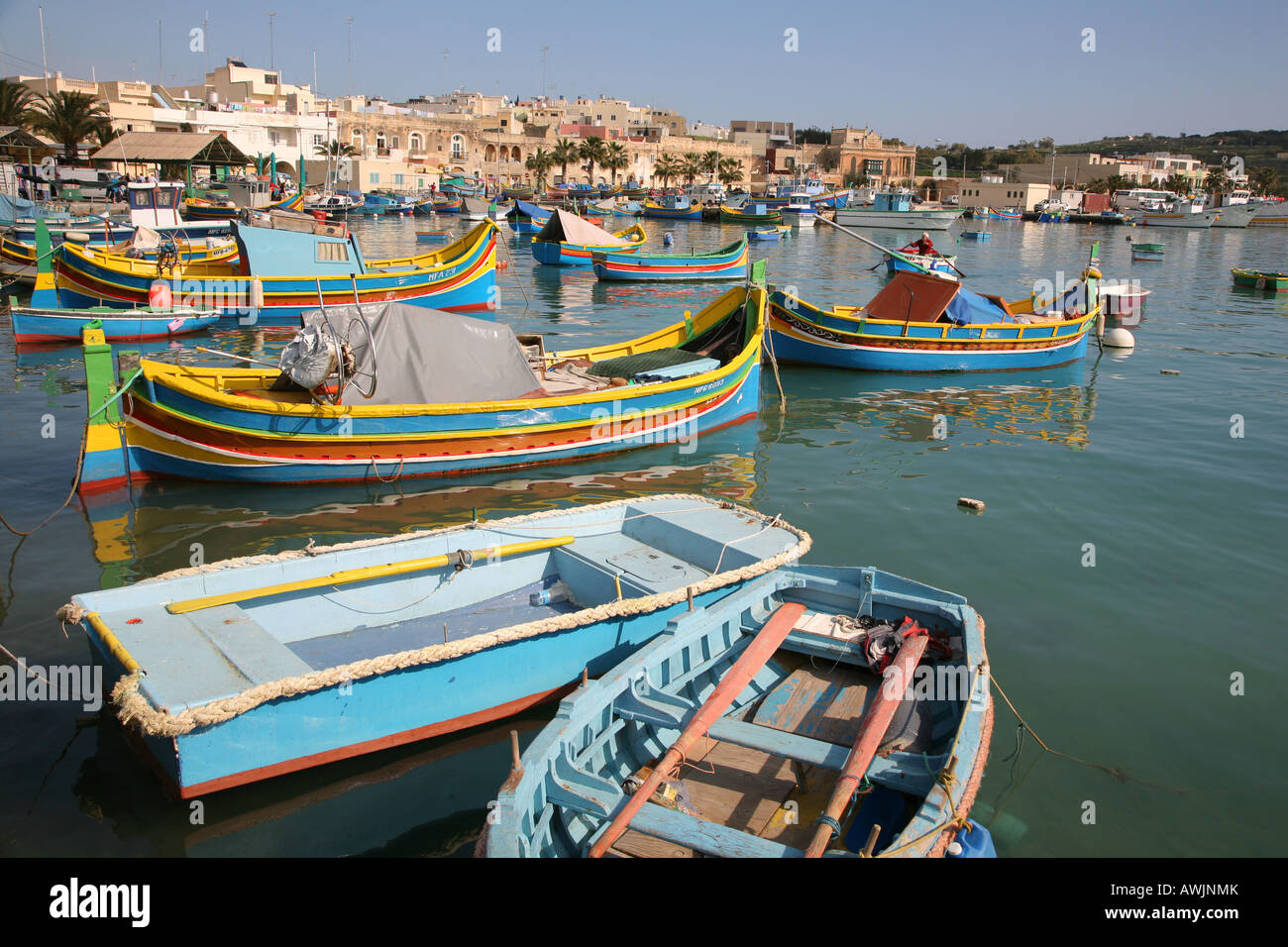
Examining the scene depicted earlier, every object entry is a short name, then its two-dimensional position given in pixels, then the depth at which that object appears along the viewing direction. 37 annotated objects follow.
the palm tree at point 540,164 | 100.31
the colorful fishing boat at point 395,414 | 11.91
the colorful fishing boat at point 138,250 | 26.19
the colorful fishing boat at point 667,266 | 36.12
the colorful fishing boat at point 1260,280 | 37.56
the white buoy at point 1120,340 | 25.22
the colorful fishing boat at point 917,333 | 20.39
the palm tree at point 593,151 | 104.75
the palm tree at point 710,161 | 117.94
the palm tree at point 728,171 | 119.75
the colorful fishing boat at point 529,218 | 54.06
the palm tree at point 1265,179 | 126.50
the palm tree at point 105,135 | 63.75
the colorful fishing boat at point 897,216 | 77.06
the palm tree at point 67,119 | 59.91
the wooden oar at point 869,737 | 4.91
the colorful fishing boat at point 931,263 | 25.47
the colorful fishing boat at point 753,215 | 74.62
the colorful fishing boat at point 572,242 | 39.16
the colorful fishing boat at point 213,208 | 45.84
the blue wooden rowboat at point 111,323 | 21.59
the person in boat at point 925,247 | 28.28
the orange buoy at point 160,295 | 23.19
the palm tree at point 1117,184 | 120.25
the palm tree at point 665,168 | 117.12
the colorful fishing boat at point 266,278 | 23.88
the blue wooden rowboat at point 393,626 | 5.85
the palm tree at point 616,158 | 106.01
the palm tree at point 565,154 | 104.38
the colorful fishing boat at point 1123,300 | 29.52
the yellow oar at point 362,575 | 7.00
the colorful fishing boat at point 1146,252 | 54.22
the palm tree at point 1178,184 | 137.62
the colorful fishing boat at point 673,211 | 78.62
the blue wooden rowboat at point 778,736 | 4.99
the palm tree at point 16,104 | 54.22
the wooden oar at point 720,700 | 4.96
